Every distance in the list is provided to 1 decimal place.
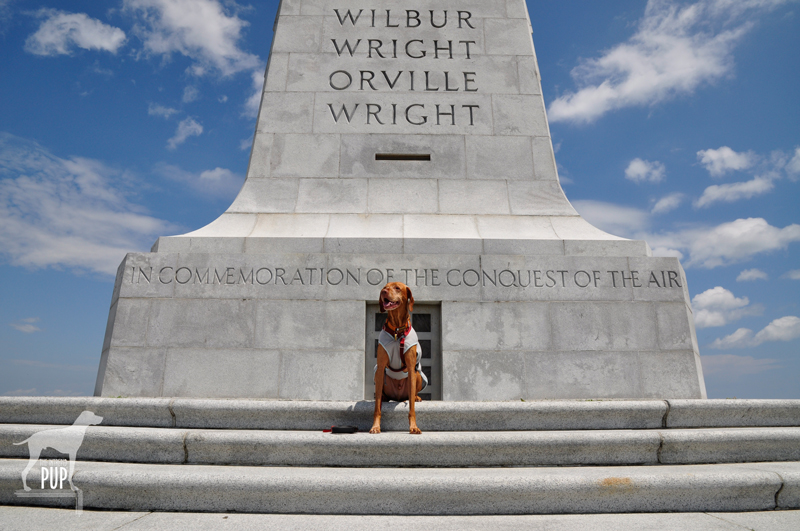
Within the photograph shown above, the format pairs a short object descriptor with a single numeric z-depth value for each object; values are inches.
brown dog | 224.5
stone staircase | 178.9
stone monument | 315.0
